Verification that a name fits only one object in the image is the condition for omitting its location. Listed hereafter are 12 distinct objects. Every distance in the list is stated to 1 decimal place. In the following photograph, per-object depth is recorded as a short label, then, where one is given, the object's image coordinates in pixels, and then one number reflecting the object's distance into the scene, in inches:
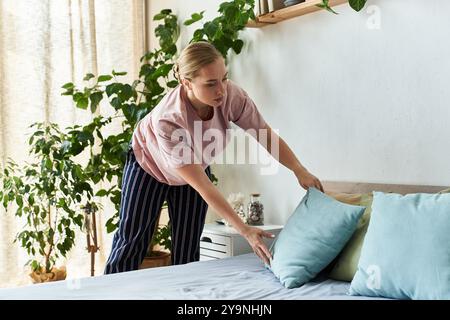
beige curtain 142.1
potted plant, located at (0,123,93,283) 130.1
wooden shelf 108.1
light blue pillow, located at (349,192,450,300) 69.8
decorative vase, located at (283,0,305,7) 113.3
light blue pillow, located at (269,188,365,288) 83.2
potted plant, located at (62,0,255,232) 129.0
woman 88.7
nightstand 117.4
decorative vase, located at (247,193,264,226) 123.8
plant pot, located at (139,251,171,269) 138.2
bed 76.3
